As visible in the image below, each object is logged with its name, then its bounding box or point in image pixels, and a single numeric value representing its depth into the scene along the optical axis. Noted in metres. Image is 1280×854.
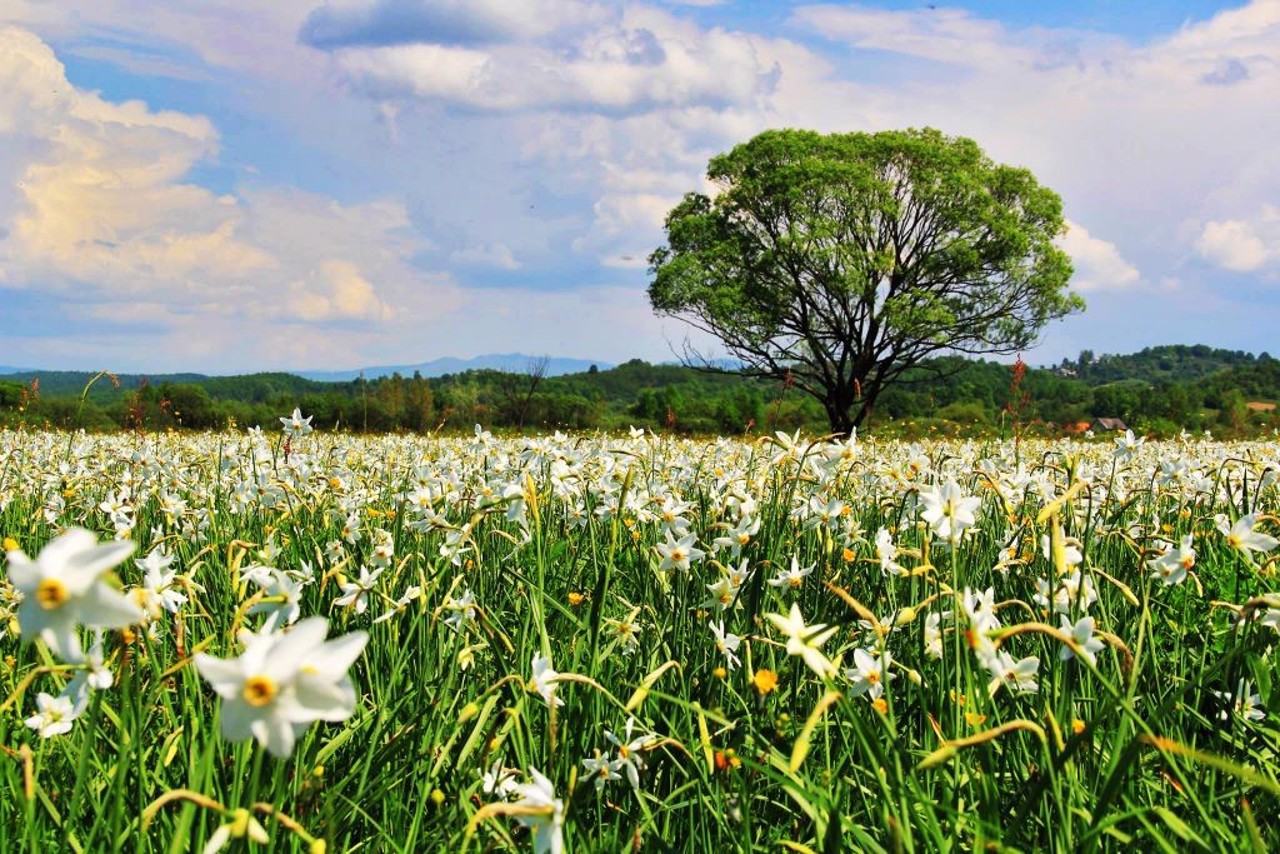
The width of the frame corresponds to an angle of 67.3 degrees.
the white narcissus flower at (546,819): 1.82
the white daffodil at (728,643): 3.01
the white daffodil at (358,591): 3.45
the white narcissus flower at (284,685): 1.28
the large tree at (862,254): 39.78
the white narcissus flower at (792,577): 3.50
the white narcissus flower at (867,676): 2.78
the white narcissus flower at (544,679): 2.21
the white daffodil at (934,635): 3.13
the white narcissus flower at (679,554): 3.63
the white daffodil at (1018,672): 2.53
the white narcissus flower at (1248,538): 3.34
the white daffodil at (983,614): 2.21
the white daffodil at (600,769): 2.54
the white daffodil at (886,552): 3.34
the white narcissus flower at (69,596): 1.27
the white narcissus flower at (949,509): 2.77
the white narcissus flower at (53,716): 2.57
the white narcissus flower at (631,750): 2.45
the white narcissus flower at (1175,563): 3.38
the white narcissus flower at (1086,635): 2.34
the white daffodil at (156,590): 2.42
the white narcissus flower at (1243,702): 3.05
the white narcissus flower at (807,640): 1.83
